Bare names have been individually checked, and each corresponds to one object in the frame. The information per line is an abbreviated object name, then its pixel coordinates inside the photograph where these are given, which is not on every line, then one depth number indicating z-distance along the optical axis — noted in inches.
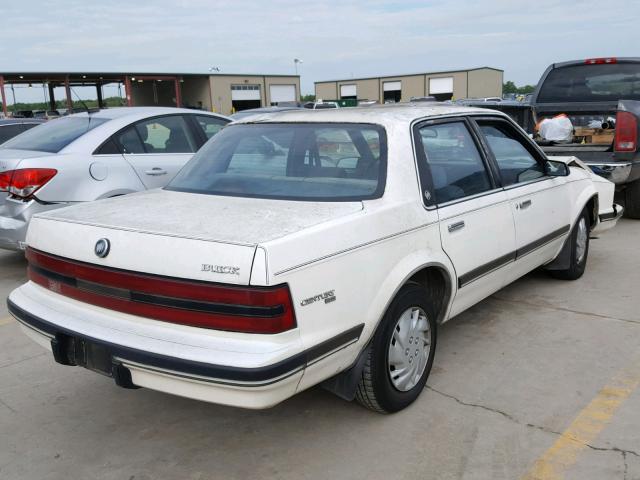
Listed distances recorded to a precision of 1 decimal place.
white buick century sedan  92.0
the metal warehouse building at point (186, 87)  1872.5
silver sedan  207.5
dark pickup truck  279.3
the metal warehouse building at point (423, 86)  2664.9
